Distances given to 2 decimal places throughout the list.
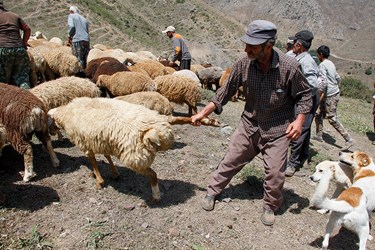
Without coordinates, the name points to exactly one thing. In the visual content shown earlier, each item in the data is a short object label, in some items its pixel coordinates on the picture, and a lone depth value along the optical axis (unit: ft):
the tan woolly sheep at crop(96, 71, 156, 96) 23.16
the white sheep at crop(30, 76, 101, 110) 18.02
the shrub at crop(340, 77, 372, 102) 67.77
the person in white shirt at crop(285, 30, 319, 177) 17.17
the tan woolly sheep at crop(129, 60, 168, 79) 30.30
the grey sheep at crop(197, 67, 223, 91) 41.09
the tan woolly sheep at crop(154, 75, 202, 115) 24.41
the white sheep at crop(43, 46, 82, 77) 27.17
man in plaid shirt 11.16
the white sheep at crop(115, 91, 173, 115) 19.22
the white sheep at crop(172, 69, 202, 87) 28.53
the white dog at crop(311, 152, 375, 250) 10.30
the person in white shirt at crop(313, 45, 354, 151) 23.27
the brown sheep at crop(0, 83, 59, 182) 13.79
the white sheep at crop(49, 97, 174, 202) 11.96
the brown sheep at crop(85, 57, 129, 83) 26.45
